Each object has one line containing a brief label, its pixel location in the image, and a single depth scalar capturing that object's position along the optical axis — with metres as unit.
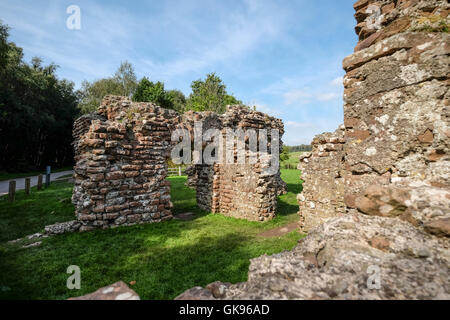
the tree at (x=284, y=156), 31.96
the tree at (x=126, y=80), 34.09
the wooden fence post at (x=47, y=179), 13.68
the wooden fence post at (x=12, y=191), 9.28
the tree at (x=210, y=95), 37.25
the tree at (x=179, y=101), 43.41
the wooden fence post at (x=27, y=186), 10.72
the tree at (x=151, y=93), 29.38
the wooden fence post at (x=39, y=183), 12.55
